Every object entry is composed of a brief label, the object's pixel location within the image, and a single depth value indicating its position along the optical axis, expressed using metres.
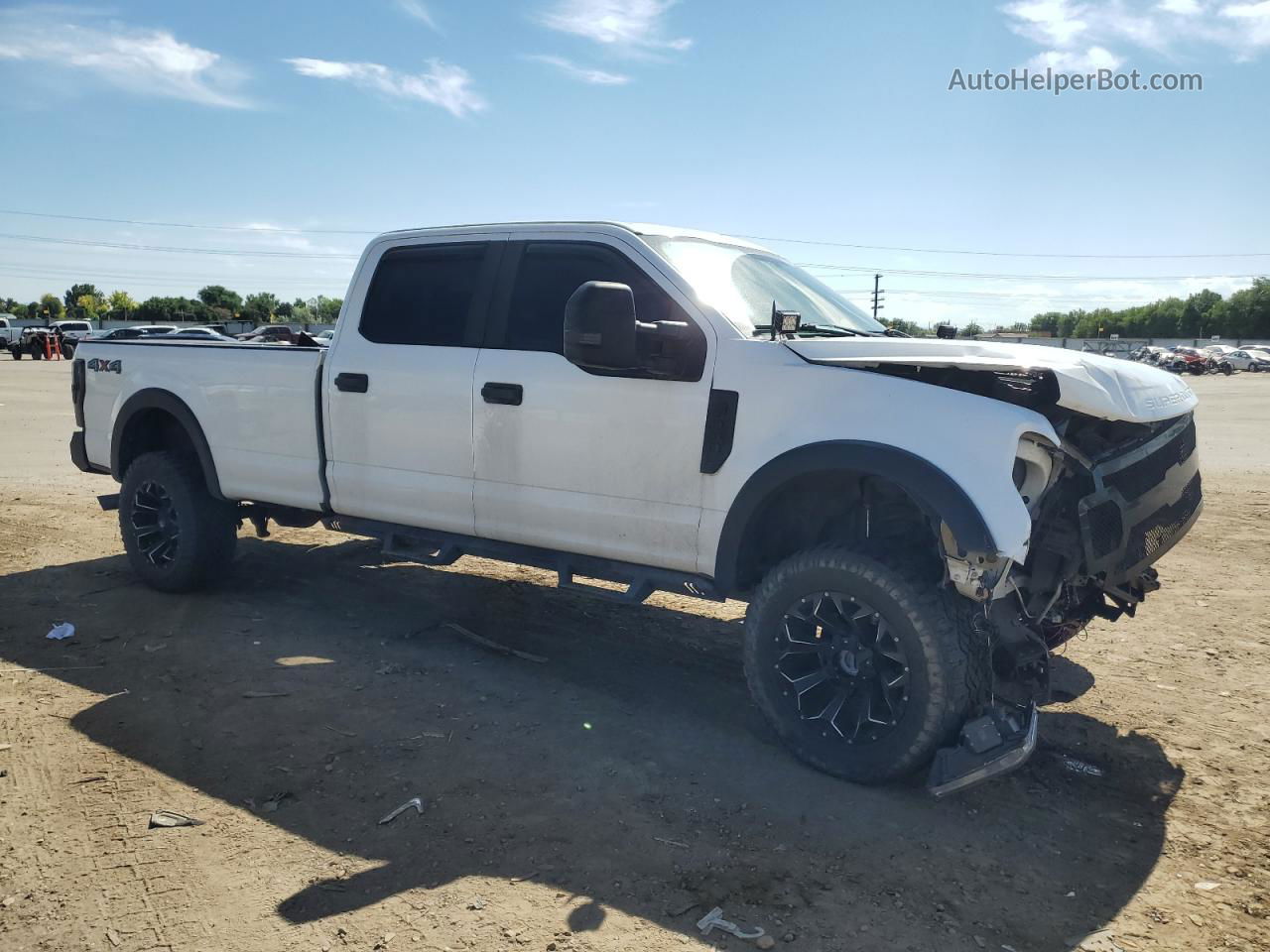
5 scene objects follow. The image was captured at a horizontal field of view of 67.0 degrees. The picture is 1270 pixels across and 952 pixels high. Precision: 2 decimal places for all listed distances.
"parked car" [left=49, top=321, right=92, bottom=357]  47.25
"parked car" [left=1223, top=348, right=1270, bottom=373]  61.47
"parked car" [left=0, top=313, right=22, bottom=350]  53.12
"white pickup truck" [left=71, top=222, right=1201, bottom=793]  3.54
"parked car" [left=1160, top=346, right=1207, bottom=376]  53.72
